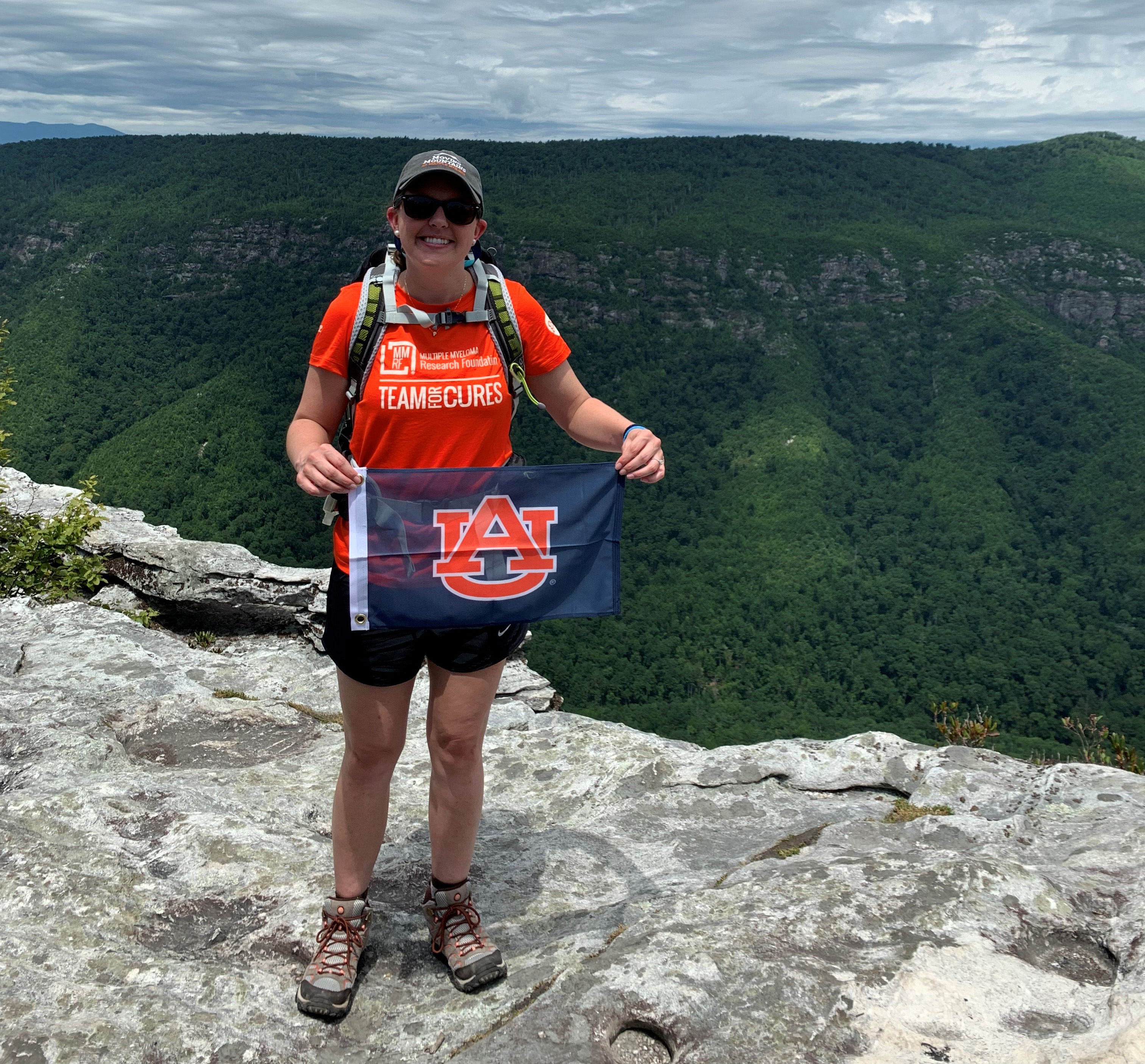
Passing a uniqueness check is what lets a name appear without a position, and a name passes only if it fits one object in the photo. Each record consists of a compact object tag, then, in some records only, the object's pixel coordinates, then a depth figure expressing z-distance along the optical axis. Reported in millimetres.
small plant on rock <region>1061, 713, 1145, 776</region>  6609
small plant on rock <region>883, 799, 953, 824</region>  4852
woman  3207
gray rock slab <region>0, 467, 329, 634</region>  10195
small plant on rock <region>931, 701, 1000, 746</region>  7398
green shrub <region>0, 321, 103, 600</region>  9523
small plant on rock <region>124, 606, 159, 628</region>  9461
